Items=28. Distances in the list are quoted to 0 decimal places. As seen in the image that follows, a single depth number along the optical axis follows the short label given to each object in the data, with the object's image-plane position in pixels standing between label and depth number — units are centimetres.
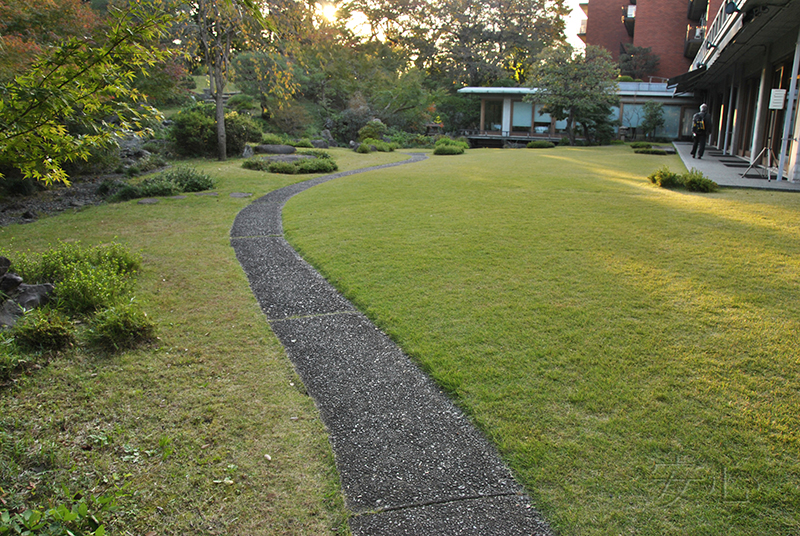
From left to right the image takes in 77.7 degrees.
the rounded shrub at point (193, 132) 1642
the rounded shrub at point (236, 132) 1748
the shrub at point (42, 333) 369
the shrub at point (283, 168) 1515
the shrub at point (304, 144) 2225
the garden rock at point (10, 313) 392
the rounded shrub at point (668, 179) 1122
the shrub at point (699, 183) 1060
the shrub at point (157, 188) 1070
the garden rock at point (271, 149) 1903
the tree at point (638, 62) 3700
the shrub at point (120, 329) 388
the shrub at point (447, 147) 2342
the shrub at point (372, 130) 2620
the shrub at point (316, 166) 1542
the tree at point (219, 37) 1316
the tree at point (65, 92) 258
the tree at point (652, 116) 2962
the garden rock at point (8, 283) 443
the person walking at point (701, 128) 1675
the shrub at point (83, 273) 434
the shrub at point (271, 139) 2106
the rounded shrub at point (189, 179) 1150
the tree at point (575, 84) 2741
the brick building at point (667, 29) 3672
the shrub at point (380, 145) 2417
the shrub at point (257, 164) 1545
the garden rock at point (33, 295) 424
